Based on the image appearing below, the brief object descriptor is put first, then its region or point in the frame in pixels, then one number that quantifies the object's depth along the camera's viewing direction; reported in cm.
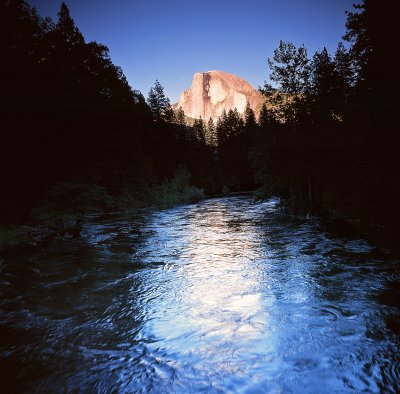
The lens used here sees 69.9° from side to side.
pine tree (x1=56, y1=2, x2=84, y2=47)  2498
